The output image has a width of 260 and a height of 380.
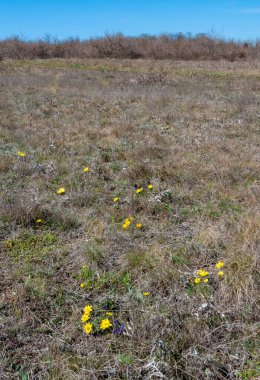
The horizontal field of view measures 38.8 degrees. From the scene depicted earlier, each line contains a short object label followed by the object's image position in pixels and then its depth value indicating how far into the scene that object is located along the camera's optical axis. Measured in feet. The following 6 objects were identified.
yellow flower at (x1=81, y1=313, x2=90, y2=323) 8.23
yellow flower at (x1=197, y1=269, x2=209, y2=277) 9.04
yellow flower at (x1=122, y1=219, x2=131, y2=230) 11.89
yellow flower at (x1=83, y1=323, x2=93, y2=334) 7.87
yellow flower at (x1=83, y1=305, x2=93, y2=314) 8.45
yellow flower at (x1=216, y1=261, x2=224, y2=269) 9.30
